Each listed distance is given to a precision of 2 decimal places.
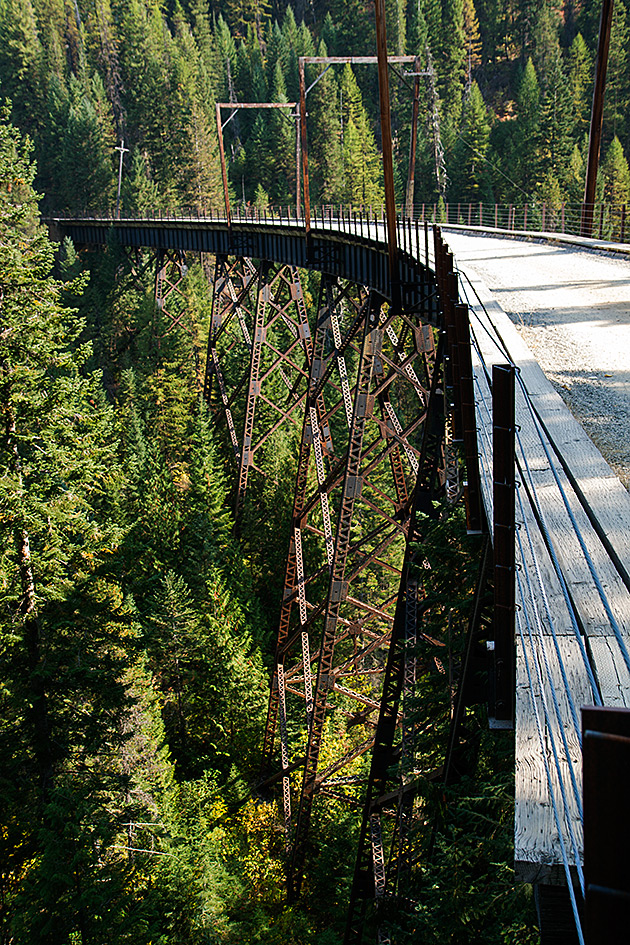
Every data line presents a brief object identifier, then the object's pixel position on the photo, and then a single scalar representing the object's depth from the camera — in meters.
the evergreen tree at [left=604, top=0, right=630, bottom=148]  51.69
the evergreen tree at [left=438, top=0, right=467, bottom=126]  58.78
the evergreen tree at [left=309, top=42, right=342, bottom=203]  56.34
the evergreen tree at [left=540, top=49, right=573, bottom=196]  47.47
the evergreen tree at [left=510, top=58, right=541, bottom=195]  48.12
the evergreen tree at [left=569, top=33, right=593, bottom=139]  52.56
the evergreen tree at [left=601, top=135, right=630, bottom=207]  45.06
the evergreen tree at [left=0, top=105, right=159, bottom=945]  10.87
